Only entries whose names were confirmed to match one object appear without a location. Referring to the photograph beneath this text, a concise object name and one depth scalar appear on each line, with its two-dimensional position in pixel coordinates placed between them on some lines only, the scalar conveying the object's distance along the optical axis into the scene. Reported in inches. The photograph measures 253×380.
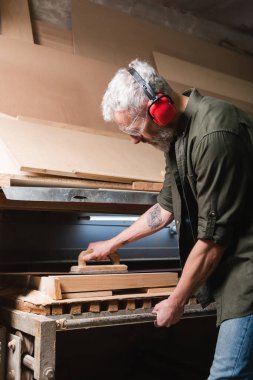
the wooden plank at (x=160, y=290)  86.2
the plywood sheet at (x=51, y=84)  107.5
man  66.0
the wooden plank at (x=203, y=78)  135.4
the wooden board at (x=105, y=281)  76.5
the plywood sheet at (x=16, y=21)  116.1
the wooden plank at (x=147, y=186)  91.5
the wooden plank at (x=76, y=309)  74.9
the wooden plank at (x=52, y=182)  77.6
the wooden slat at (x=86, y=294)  76.4
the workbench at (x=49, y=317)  69.0
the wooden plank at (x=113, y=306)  78.5
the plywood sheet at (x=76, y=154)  84.4
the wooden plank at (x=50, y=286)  74.5
